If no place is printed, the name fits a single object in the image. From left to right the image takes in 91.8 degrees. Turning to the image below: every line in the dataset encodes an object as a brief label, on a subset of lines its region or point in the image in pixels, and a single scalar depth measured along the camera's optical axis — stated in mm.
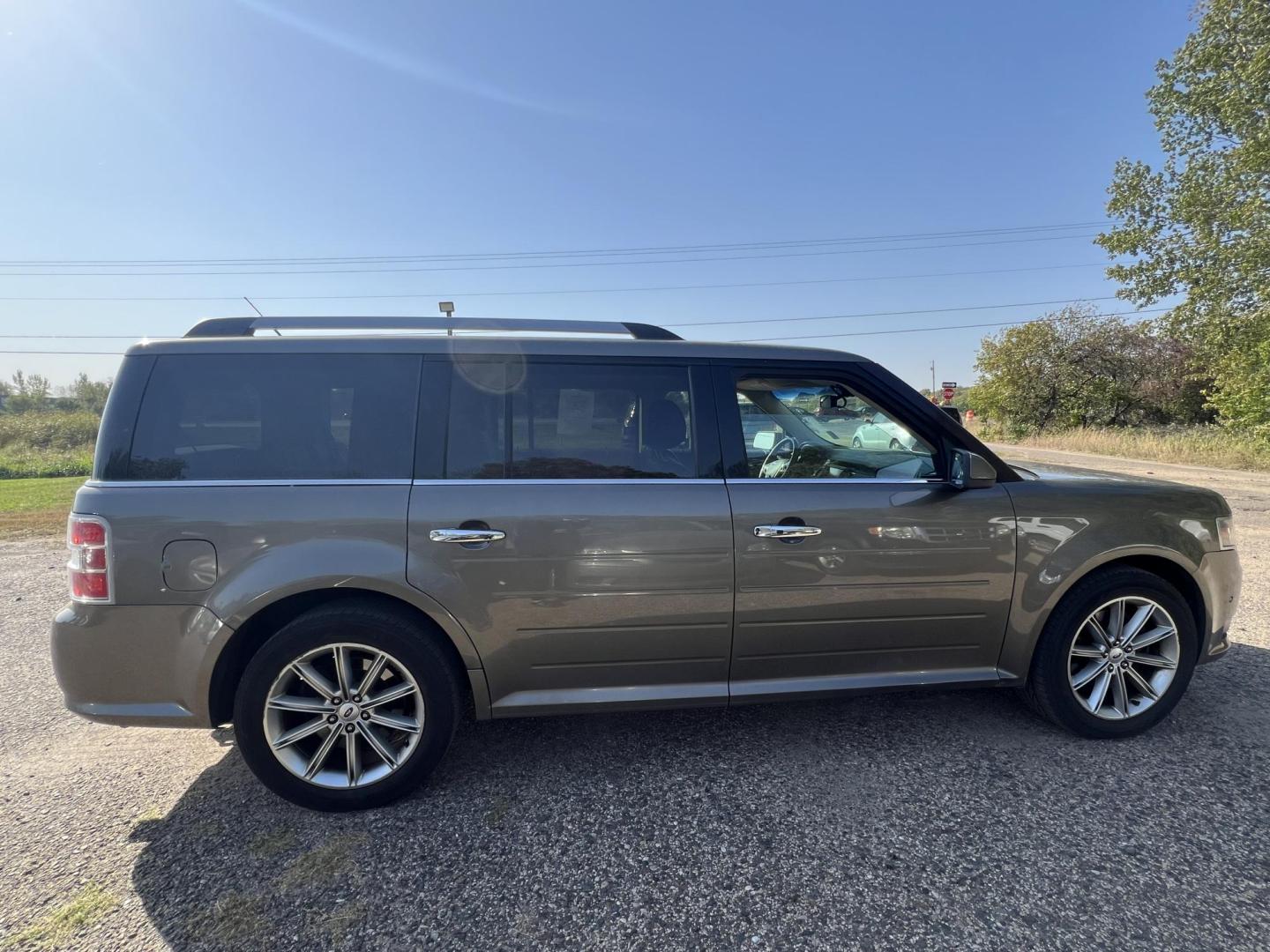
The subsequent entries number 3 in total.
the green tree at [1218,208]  13797
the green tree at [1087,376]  24469
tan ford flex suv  2373
